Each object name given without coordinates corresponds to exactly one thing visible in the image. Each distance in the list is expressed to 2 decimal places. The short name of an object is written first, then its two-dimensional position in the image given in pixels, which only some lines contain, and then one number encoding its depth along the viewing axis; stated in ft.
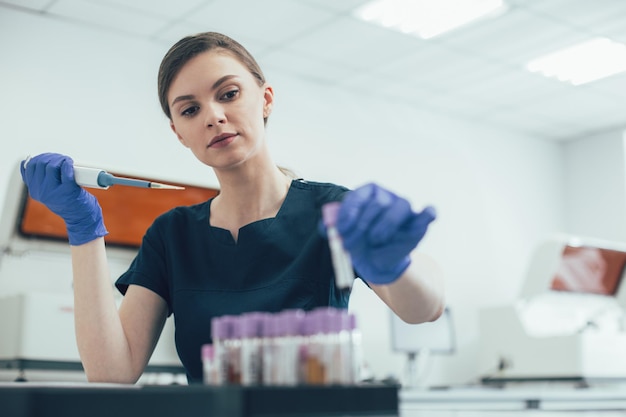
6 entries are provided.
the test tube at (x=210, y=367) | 2.49
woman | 3.79
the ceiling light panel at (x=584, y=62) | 14.03
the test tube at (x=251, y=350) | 2.40
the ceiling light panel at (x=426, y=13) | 12.12
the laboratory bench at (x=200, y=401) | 2.13
